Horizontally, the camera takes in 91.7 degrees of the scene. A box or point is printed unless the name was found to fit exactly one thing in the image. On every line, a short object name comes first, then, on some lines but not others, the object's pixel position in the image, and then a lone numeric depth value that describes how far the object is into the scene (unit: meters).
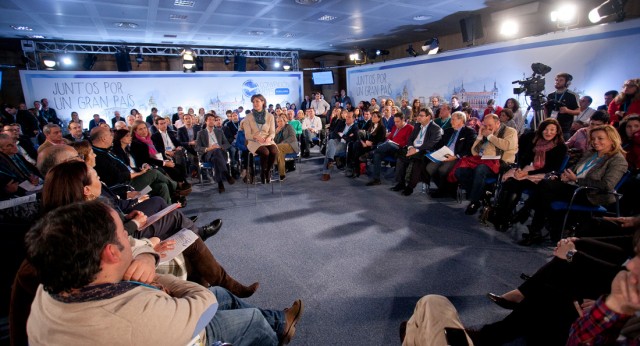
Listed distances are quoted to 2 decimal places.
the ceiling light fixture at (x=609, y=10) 5.26
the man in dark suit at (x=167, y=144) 5.40
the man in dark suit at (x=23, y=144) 4.74
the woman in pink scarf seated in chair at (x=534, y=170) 3.34
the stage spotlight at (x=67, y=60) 9.84
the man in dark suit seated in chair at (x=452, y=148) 4.38
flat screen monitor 14.31
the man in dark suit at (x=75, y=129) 5.14
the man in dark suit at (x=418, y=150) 4.82
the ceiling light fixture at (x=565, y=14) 6.05
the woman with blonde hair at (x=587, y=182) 2.72
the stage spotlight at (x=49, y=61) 9.10
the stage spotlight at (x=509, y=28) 7.31
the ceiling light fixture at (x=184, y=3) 5.80
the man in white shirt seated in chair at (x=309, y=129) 8.52
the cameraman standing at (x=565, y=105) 5.21
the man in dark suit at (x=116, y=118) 9.62
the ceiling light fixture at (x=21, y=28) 7.24
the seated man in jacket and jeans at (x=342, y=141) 6.22
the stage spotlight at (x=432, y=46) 8.84
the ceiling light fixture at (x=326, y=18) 7.29
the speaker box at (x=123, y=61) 9.92
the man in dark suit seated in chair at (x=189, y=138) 6.59
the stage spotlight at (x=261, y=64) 13.20
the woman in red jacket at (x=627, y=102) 4.21
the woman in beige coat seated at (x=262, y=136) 5.04
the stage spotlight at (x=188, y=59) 10.33
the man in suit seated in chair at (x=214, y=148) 5.62
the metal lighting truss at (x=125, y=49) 9.02
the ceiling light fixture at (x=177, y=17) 6.73
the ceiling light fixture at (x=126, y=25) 7.25
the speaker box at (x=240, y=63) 11.70
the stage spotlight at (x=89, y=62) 10.31
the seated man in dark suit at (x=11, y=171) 3.26
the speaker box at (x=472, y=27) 7.79
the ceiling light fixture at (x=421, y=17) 7.55
